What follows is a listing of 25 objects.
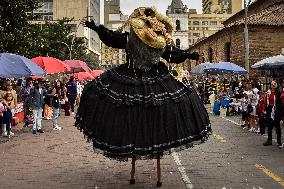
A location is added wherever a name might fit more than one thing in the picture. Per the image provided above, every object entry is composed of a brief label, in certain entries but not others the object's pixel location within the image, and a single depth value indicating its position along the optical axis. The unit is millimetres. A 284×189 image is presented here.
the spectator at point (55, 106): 16062
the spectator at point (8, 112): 13844
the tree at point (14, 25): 25514
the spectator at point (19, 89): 17456
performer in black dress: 6375
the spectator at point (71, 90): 22984
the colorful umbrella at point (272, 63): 17781
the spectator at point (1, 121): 13406
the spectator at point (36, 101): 14672
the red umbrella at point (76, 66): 25869
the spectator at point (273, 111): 11703
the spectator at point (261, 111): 13370
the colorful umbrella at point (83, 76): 31192
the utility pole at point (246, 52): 28375
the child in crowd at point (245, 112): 16591
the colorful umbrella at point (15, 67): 13734
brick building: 40312
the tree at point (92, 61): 60719
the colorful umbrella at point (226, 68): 26312
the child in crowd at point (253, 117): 15562
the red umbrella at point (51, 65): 19150
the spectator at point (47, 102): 17869
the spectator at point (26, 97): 16459
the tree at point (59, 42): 45478
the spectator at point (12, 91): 14312
